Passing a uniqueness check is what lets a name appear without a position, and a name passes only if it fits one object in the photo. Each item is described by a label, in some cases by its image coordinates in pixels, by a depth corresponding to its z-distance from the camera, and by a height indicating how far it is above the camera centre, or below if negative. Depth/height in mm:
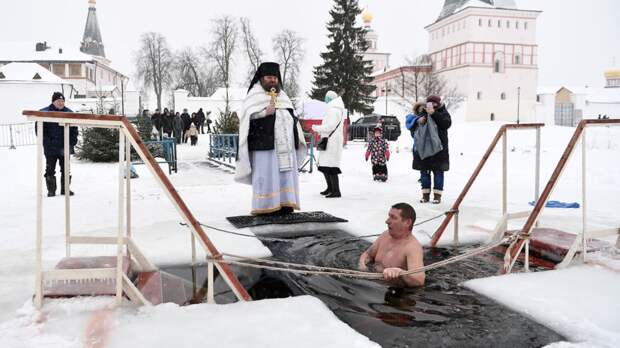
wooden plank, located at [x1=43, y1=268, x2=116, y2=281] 3174 -760
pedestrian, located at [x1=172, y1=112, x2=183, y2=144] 22616 +983
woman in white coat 8116 +80
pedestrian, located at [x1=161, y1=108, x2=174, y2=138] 23625 +1156
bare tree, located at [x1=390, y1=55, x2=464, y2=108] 54156 +6603
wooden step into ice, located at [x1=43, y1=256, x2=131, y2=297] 3279 -875
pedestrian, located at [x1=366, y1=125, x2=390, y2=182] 10875 -137
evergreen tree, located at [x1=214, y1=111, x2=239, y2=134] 16750 +761
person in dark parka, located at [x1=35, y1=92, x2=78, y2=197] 8008 +20
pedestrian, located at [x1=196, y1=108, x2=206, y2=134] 29000 +1622
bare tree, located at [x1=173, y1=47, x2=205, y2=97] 60062 +8737
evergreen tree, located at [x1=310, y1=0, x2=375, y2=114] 37969 +6079
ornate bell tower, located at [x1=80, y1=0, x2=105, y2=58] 80750 +17177
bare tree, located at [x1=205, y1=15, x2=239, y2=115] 48875 +9708
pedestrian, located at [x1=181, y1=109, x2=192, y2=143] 24770 +1264
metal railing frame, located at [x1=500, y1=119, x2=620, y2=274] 4027 -454
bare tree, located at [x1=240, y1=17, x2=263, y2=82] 49656 +9704
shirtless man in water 3898 -772
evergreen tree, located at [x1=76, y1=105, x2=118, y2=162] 15469 +15
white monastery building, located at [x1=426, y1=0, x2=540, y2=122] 55375 +9463
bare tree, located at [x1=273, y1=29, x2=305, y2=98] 52031 +9284
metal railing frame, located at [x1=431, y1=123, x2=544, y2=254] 4938 -423
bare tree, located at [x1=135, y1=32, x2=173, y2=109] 59375 +9882
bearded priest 6004 +45
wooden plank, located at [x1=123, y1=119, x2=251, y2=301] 3061 -348
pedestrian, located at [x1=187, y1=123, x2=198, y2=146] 24453 +588
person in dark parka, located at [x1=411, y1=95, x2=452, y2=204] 7418 -147
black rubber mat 5949 -819
